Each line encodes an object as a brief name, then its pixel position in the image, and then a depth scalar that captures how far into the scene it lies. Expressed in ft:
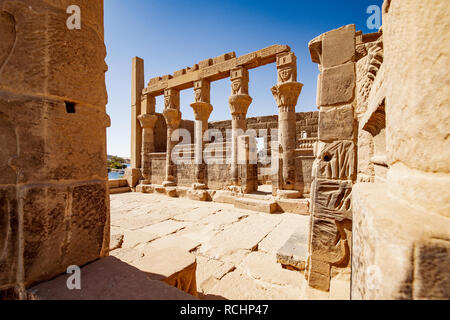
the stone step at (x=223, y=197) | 22.64
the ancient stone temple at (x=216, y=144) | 20.77
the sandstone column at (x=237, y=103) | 23.66
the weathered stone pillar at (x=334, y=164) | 6.92
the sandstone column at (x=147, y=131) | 32.76
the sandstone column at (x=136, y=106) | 34.78
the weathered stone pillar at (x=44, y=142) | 3.70
